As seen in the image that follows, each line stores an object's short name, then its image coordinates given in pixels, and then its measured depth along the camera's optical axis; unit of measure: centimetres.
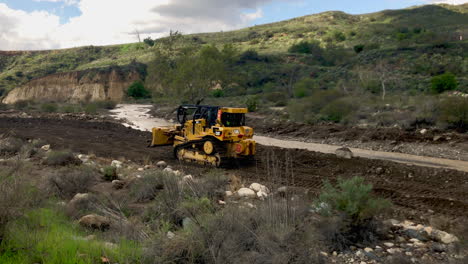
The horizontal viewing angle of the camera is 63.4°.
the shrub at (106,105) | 4991
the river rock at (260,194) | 821
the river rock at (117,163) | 1212
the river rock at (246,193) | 857
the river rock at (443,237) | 612
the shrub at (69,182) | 831
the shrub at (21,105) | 4662
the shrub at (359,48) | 5471
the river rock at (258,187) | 926
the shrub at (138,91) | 6275
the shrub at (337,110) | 2579
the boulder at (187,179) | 876
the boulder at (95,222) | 587
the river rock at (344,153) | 1570
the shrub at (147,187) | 830
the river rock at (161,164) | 1300
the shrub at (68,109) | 4328
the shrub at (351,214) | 594
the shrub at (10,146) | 1340
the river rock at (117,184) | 939
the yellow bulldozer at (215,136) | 1269
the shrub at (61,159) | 1139
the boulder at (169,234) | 535
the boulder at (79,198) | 709
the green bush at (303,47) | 6750
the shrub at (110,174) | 1025
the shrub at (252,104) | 3464
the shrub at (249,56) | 6366
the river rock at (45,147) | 1500
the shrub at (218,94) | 5009
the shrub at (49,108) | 4342
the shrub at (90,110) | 4214
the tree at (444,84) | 3031
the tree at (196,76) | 3950
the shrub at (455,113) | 1956
